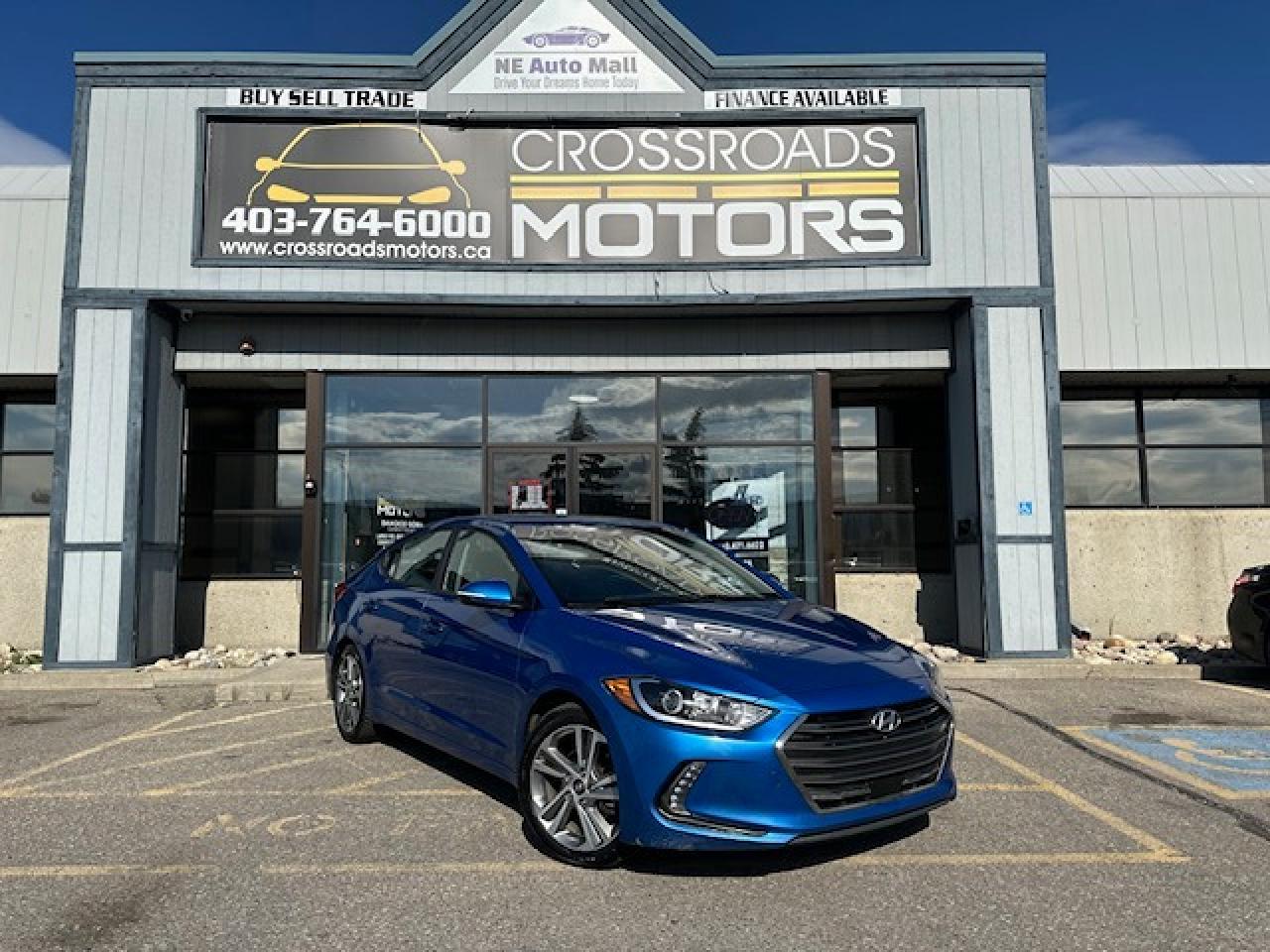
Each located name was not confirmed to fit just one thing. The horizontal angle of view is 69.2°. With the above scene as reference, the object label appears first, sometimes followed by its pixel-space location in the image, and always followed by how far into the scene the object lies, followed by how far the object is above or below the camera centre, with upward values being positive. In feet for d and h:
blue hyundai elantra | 11.43 -2.23
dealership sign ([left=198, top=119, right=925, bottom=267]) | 34.81 +13.20
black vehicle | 28.19 -2.50
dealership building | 33.99 +8.85
